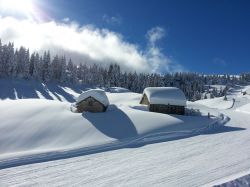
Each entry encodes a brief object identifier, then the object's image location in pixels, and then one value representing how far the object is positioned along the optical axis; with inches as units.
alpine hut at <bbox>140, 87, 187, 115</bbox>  1223.6
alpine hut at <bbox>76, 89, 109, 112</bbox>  1059.9
